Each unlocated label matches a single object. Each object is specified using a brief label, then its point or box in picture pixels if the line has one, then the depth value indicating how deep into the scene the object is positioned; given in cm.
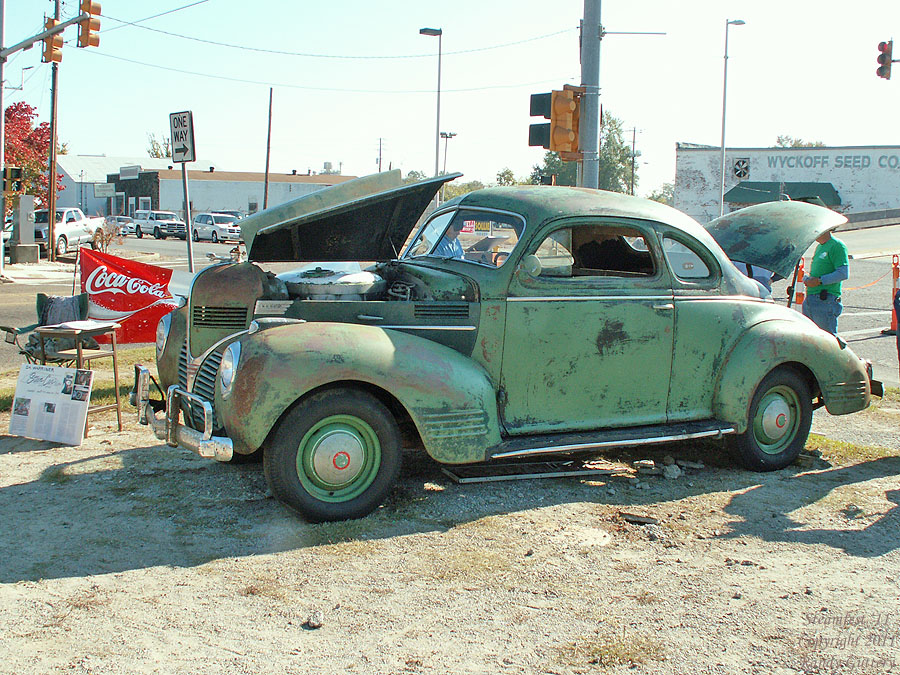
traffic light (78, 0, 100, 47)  1642
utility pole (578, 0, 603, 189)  1012
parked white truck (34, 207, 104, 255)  3119
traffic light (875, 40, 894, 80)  1892
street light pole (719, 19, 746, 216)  3684
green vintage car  458
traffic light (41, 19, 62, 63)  1750
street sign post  894
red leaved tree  2983
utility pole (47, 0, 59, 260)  2556
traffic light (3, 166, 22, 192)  2053
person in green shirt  834
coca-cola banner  787
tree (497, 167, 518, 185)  5278
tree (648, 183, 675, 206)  13740
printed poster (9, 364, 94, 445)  598
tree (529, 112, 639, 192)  10088
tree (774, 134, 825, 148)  11791
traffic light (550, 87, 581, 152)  1016
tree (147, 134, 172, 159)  10399
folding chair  687
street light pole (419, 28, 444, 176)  3429
